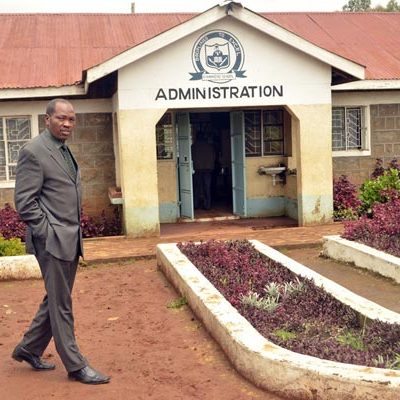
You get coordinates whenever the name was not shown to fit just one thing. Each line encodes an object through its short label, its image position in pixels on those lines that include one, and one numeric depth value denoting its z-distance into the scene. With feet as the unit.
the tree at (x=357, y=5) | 139.24
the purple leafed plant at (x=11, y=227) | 34.27
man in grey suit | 14.35
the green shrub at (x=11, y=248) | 28.09
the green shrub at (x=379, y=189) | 38.00
